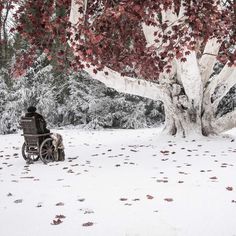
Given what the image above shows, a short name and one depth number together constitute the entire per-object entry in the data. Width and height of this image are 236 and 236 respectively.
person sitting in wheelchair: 8.94
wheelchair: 8.85
